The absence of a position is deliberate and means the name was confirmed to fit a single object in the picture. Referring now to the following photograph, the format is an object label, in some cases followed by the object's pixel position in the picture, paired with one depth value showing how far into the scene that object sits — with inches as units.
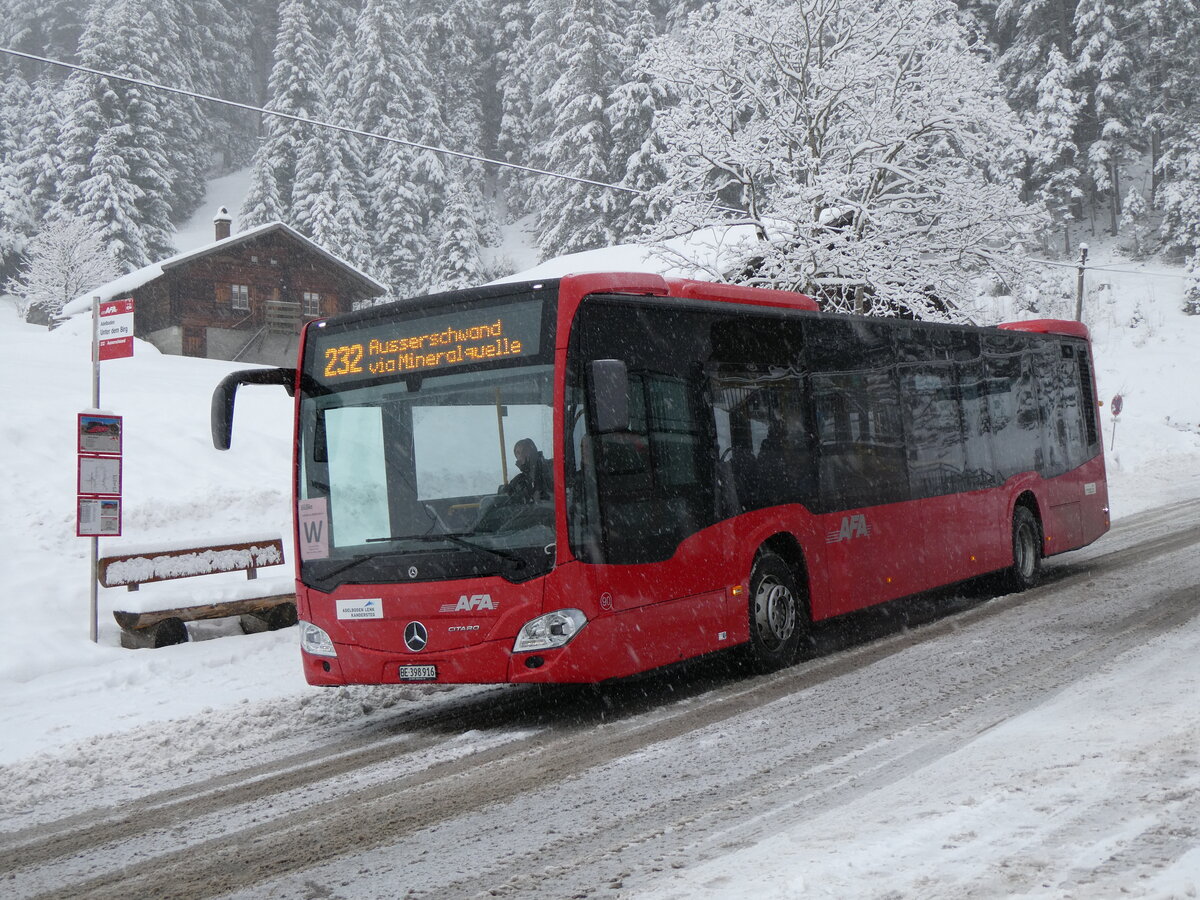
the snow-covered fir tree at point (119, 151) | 2588.6
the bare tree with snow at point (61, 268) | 2383.1
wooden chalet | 1877.5
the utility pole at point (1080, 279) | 1434.5
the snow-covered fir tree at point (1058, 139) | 2217.0
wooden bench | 431.2
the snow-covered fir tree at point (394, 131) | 2605.8
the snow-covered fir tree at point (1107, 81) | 2247.8
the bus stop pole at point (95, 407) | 431.5
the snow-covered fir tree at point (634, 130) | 2048.5
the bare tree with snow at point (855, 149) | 831.7
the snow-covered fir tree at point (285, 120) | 2706.7
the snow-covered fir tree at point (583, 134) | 2194.9
